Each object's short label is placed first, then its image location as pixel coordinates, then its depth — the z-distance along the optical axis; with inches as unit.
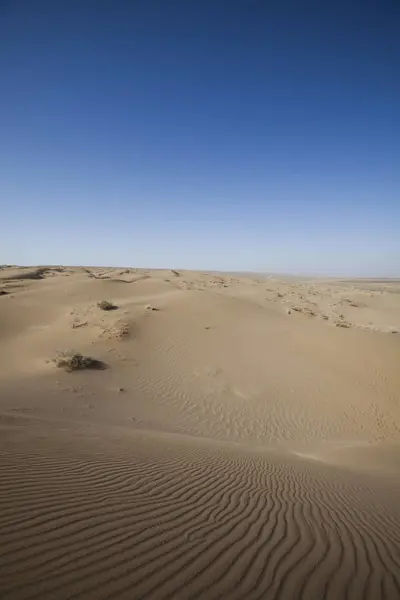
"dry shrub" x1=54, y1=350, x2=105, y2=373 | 455.2
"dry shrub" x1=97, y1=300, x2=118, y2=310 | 762.8
